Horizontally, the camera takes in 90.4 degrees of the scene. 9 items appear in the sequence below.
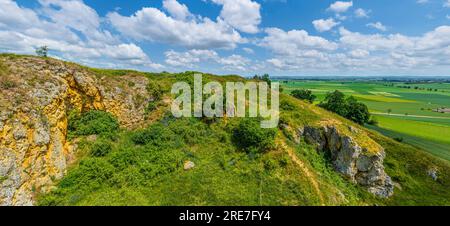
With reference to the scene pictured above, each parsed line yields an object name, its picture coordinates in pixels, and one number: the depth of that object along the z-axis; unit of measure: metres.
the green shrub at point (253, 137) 24.78
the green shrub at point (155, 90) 32.09
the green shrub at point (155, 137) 25.42
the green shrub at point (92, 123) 24.58
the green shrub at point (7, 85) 19.47
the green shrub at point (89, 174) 19.86
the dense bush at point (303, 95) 78.81
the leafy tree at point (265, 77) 63.71
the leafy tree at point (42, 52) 37.55
